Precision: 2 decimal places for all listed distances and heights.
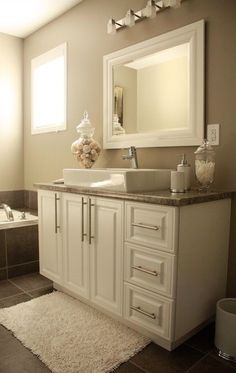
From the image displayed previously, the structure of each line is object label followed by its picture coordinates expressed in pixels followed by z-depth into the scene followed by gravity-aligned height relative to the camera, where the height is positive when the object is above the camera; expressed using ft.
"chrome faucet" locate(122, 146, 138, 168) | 7.15 +0.16
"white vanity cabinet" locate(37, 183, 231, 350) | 5.08 -1.73
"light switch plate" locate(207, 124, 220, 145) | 6.10 +0.60
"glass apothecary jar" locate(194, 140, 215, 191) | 5.89 -0.03
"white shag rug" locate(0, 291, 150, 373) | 5.06 -3.27
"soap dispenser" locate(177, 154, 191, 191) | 5.82 -0.13
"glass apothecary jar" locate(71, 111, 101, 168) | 8.09 +0.40
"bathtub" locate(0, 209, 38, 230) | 8.79 -1.83
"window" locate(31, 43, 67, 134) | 10.46 +2.65
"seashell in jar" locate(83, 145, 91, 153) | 8.03 +0.36
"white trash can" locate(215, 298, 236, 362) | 5.15 -2.91
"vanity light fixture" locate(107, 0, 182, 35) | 6.52 +3.44
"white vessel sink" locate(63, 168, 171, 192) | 5.75 -0.33
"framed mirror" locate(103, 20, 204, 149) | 6.39 +1.69
